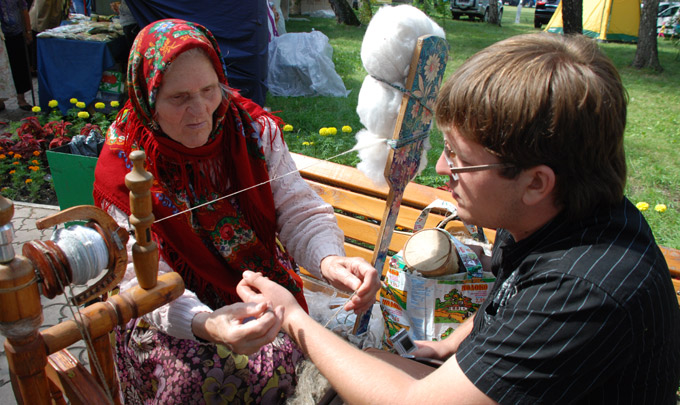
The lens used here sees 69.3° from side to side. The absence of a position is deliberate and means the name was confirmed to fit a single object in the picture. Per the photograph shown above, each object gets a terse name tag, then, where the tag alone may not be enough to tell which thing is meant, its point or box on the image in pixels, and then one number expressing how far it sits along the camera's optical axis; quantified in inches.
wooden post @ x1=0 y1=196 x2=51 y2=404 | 37.1
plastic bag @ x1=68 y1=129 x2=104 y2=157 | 118.4
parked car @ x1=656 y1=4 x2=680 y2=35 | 610.5
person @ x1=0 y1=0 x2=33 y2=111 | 238.7
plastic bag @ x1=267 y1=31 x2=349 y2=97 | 293.7
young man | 39.1
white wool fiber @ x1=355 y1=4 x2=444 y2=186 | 69.9
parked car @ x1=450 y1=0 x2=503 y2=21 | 808.3
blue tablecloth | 232.7
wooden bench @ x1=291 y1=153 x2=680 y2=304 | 100.4
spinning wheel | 38.2
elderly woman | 63.3
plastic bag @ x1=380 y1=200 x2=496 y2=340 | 79.4
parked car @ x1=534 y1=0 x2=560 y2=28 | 771.4
